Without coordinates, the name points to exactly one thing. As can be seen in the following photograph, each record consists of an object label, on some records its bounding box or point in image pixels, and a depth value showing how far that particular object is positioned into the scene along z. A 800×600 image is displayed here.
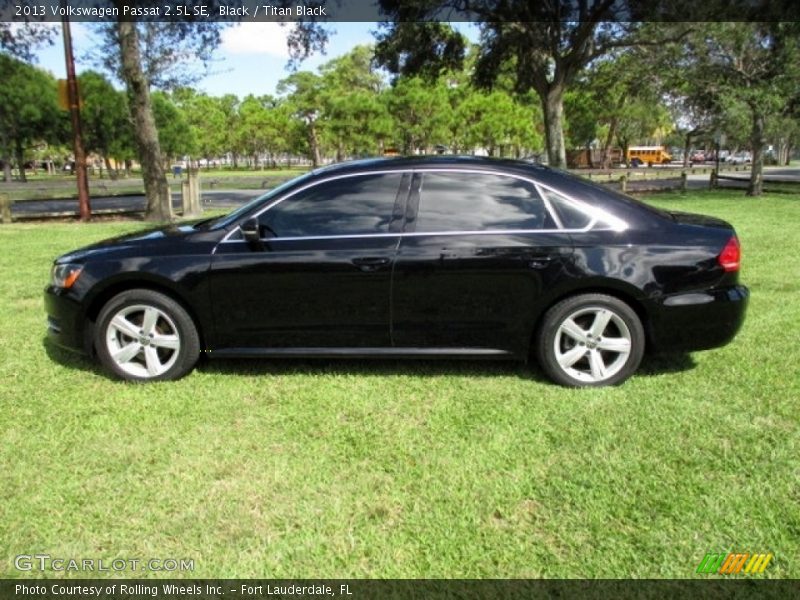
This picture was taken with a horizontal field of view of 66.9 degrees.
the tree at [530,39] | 17.00
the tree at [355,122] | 48.16
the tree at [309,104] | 59.56
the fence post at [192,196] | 16.02
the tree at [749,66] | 18.33
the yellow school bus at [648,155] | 76.88
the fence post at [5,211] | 14.40
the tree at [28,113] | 43.97
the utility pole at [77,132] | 13.76
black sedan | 4.01
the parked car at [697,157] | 82.68
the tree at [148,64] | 14.00
